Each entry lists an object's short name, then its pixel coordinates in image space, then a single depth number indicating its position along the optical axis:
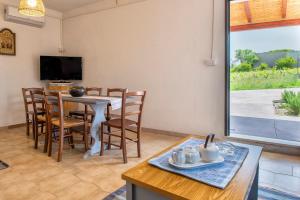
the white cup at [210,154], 1.24
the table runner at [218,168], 1.07
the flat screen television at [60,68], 4.87
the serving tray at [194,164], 1.17
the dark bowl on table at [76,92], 3.05
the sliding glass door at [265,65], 3.18
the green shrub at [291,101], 3.21
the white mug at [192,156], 1.21
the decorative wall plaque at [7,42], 4.23
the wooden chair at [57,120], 2.68
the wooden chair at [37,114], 3.08
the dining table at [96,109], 2.68
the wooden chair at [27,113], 3.69
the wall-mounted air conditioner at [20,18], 4.22
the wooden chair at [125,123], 2.56
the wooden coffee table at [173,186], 0.96
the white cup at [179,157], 1.21
